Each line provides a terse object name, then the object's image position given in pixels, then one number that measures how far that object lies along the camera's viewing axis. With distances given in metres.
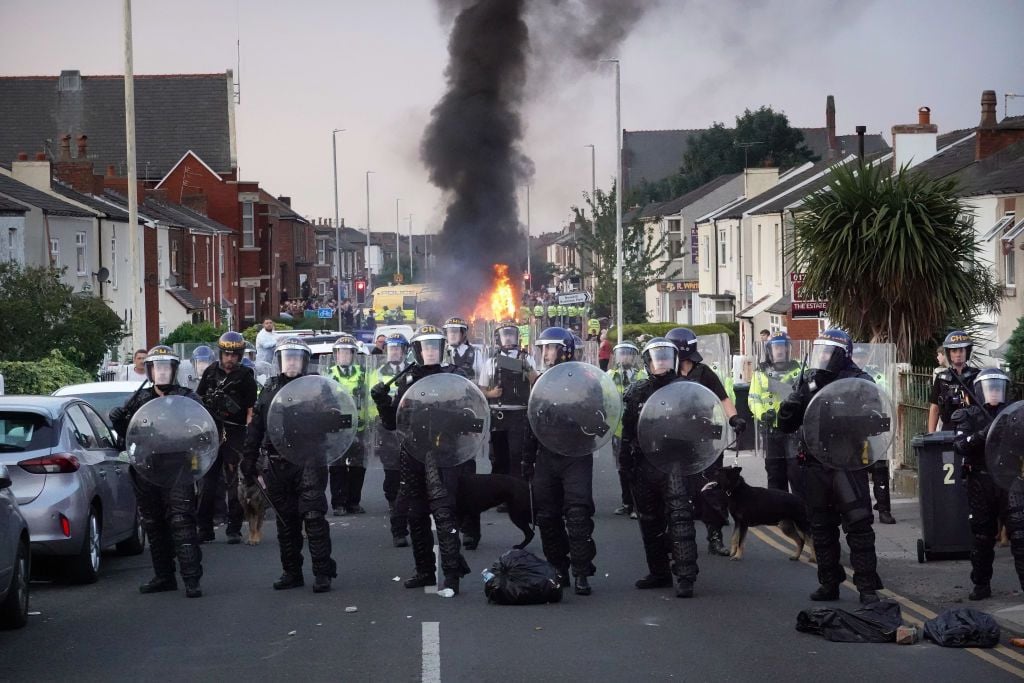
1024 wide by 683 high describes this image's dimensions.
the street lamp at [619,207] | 41.41
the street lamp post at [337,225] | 62.88
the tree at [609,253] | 52.16
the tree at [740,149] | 90.31
